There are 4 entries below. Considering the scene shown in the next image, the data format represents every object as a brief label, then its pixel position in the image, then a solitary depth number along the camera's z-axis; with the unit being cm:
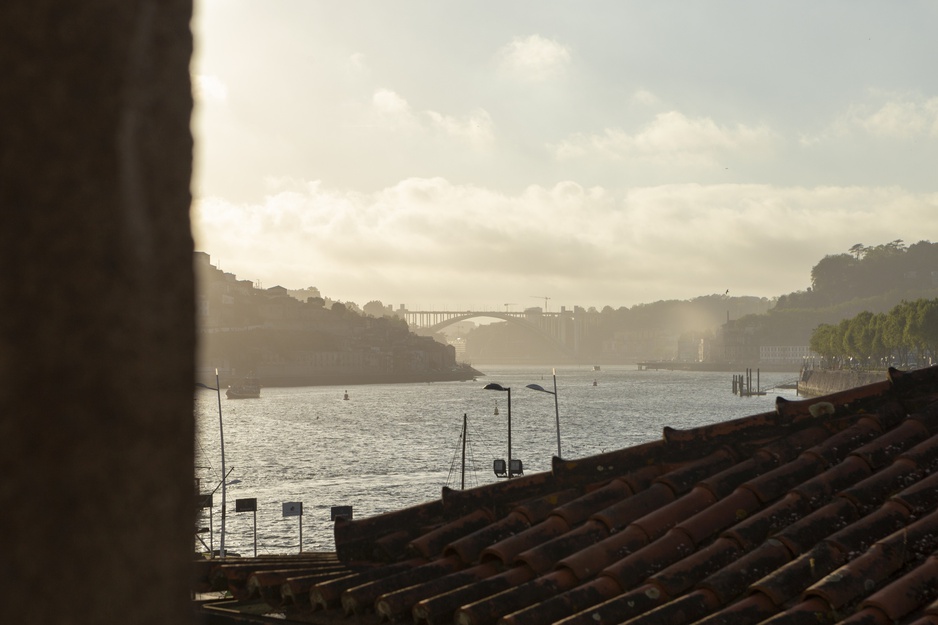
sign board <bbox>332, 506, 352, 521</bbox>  2859
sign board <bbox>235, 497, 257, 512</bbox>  2736
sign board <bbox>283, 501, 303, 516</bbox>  3011
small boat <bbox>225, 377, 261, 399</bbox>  15088
